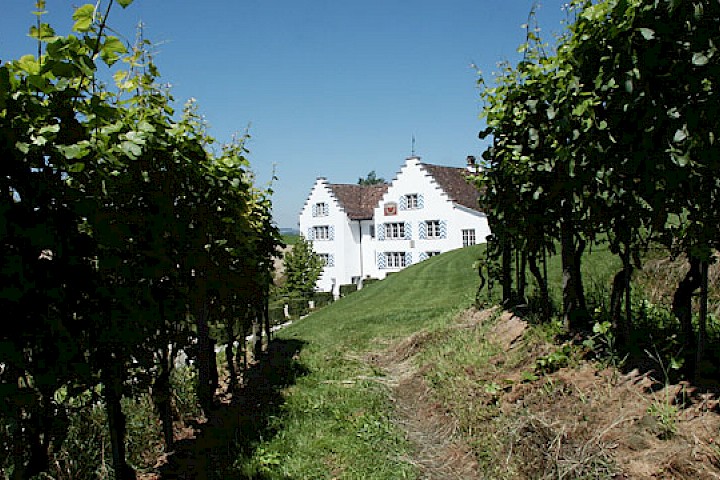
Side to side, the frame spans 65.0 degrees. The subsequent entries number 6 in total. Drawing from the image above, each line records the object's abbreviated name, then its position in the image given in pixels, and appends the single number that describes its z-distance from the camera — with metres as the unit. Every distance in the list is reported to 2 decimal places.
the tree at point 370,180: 168.30
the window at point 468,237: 38.99
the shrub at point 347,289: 41.56
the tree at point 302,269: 39.12
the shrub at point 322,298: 37.75
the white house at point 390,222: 39.97
